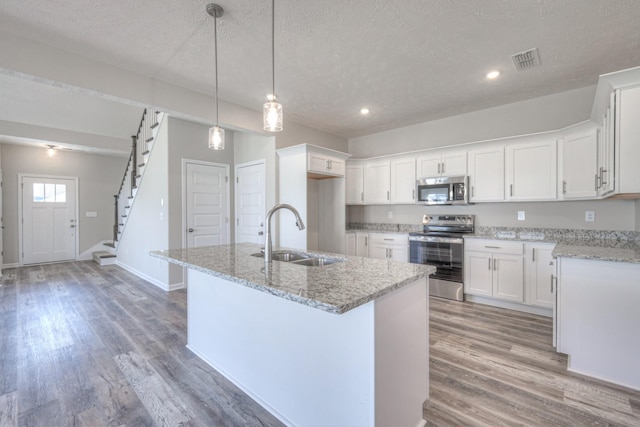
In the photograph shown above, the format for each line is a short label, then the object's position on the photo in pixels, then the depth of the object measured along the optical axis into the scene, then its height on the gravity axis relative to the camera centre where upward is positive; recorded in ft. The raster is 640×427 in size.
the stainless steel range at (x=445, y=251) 12.82 -1.93
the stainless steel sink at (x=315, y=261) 7.18 -1.30
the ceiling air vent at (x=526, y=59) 8.60 +4.63
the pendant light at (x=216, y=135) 7.83 +2.05
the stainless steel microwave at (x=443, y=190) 13.33 +0.92
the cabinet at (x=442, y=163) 13.39 +2.20
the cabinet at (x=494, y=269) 11.39 -2.46
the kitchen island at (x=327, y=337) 4.36 -2.33
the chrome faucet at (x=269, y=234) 6.49 -0.56
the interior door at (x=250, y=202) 15.43 +0.42
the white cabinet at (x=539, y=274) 10.69 -2.43
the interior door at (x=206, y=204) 15.49 +0.32
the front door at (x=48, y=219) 21.08 -0.71
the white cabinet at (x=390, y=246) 14.42 -1.89
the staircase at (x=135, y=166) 16.51 +2.88
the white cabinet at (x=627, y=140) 6.96 +1.69
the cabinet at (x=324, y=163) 13.55 +2.28
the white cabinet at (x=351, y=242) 15.88 -1.78
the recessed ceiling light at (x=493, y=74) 9.83 +4.65
